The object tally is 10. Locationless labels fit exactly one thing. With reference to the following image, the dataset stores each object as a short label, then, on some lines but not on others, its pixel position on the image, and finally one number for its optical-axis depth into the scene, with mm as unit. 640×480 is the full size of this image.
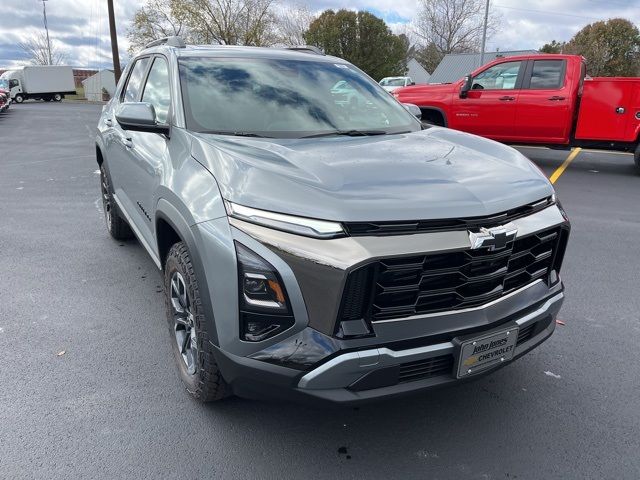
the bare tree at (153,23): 42812
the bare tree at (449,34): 53969
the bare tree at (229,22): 42550
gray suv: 1960
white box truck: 41156
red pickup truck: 8781
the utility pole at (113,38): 26703
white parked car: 30948
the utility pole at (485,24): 32206
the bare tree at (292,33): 48084
